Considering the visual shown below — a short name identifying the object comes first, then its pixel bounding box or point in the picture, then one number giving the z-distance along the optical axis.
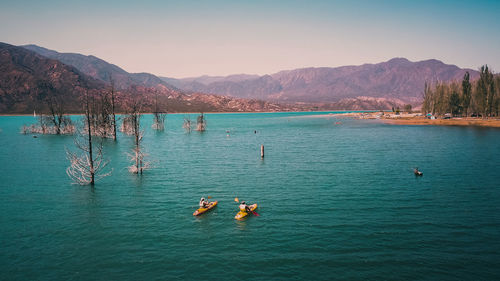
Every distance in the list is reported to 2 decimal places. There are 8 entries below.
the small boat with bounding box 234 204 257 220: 28.98
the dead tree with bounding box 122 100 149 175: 46.61
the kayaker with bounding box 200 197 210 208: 30.37
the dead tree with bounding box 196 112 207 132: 135.12
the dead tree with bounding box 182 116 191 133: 131.62
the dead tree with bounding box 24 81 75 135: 118.25
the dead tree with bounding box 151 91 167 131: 138.59
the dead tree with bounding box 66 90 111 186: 42.33
